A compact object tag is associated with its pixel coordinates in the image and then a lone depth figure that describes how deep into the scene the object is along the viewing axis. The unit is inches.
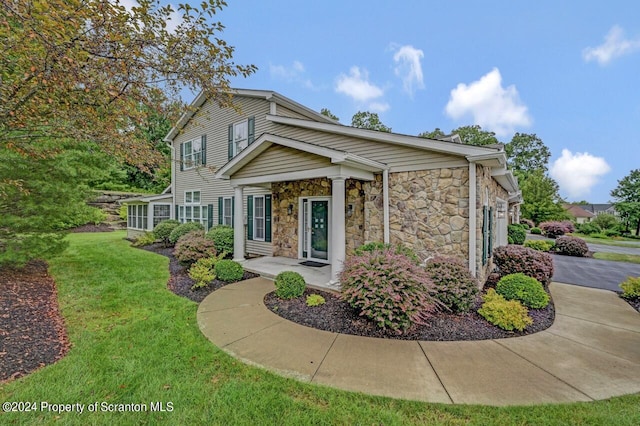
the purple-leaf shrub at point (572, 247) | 477.1
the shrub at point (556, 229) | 765.4
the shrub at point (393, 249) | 217.2
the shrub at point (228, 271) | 271.3
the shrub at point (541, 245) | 516.9
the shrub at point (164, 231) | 509.4
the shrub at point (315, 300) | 204.5
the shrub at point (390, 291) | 160.6
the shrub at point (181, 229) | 471.5
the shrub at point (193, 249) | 319.3
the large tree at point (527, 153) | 1487.5
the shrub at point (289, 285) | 217.5
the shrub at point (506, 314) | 165.8
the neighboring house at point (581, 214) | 1891.0
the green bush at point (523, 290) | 195.2
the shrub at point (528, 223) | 965.4
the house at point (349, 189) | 223.8
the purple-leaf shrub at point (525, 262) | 238.1
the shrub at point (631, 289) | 227.5
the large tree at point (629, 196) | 1107.4
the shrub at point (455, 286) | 186.1
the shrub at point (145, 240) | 514.9
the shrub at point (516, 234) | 545.0
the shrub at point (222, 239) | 383.6
